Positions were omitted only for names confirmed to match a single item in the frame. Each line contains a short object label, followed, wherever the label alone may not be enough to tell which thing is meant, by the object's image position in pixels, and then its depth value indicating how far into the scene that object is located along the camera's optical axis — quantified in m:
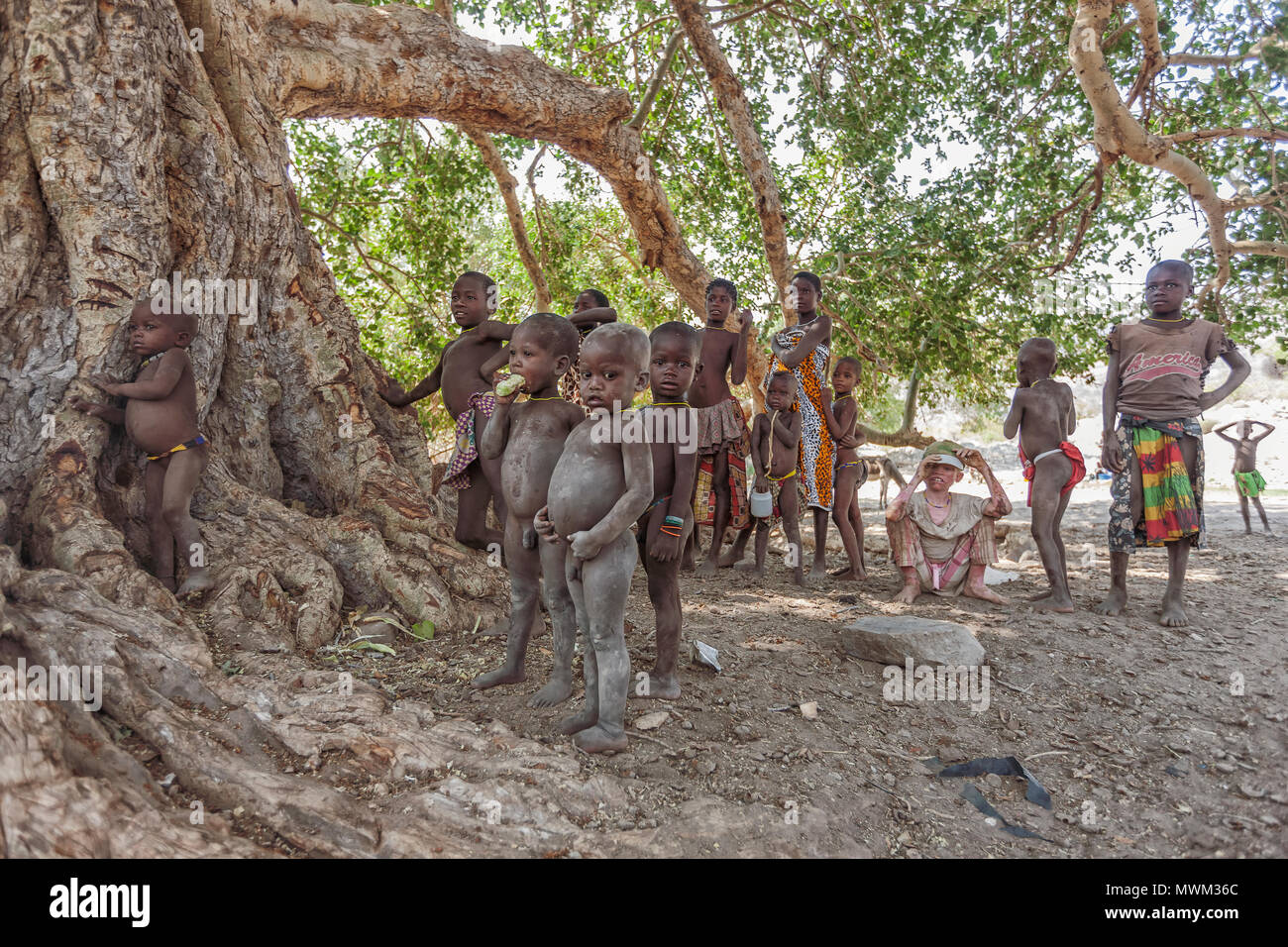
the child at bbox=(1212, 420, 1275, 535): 8.68
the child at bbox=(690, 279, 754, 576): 5.31
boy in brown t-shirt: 4.58
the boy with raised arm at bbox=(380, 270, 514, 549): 4.22
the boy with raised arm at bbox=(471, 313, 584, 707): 2.87
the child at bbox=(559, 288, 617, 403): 3.26
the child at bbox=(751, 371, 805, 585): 5.82
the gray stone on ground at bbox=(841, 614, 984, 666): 3.62
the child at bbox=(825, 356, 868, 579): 5.87
